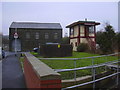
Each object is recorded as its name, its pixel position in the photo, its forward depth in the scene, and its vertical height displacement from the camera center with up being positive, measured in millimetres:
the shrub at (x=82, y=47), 17043 -795
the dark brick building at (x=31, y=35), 27220 +1855
